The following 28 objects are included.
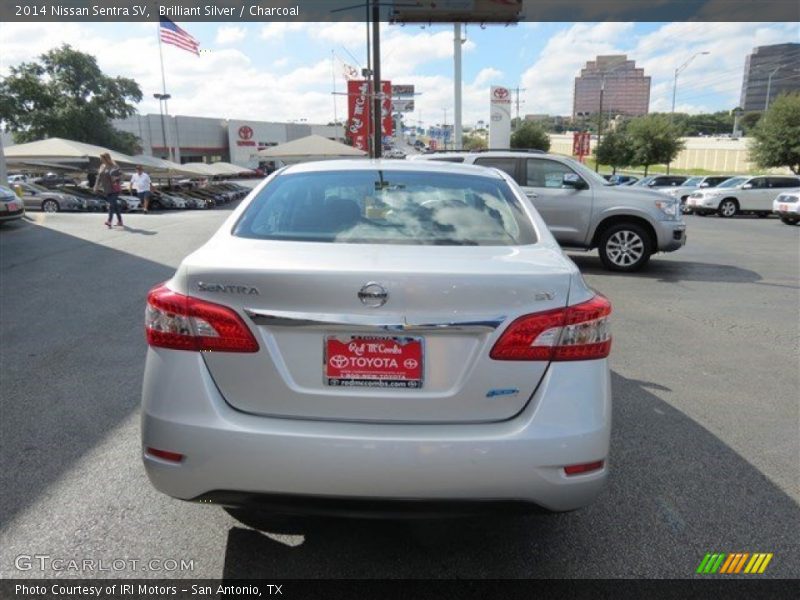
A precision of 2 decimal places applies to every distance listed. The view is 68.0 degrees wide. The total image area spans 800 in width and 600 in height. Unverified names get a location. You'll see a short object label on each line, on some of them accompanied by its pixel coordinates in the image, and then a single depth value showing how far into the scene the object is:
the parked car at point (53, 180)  47.75
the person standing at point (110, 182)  14.36
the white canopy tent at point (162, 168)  38.81
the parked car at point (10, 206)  13.53
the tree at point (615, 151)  56.25
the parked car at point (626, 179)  34.81
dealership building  75.06
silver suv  9.76
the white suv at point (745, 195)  24.38
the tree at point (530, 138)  71.31
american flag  24.42
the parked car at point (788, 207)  19.67
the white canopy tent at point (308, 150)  28.91
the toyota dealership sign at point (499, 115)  47.44
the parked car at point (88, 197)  28.97
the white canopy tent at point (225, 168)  57.96
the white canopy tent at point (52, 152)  30.12
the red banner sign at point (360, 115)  33.22
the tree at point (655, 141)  50.28
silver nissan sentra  2.08
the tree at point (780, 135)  35.16
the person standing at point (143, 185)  21.47
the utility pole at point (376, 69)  19.81
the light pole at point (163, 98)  67.50
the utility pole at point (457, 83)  40.62
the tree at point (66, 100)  54.50
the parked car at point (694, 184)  28.56
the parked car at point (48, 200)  27.52
